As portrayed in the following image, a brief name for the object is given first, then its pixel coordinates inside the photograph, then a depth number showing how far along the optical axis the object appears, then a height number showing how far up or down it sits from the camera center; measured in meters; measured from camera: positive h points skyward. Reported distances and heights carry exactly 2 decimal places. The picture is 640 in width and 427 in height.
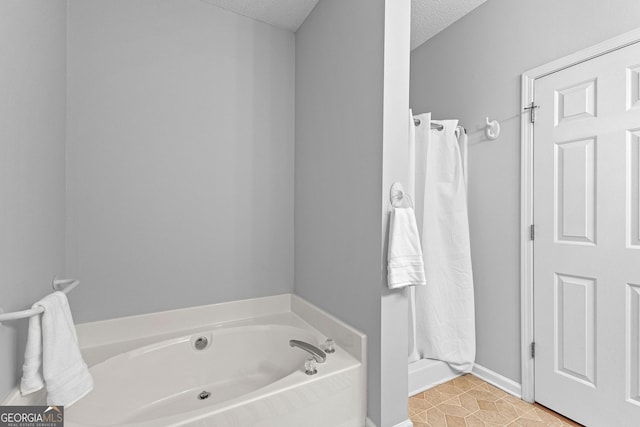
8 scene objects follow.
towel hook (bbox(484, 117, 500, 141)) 1.85 +0.53
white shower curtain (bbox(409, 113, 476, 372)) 1.88 -0.30
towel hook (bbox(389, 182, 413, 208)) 1.35 +0.08
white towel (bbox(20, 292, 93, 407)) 0.96 -0.50
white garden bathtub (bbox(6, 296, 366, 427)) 1.18 -0.81
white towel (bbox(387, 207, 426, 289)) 1.30 -0.18
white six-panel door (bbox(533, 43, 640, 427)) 1.35 -0.14
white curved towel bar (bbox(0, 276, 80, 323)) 0.83 -0.31
